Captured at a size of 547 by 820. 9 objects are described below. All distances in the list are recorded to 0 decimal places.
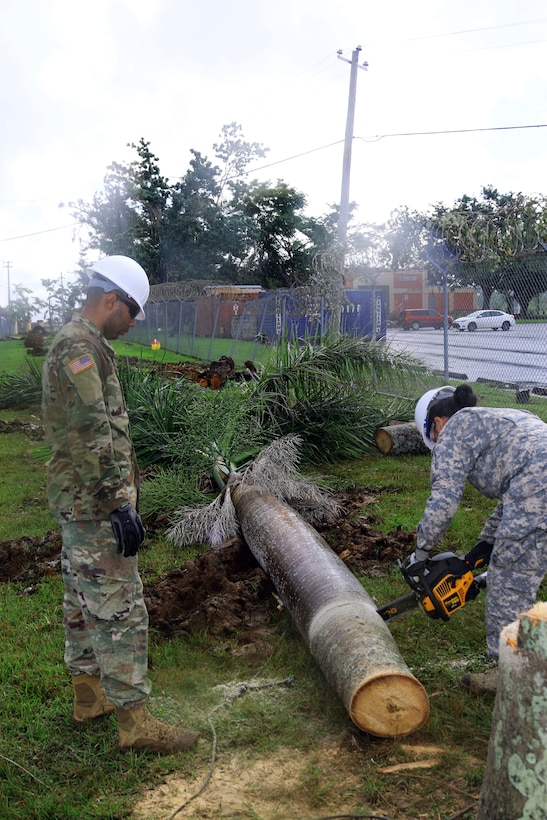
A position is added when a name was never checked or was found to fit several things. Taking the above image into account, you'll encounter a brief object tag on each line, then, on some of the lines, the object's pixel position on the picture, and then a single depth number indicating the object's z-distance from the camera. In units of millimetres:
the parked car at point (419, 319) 12125
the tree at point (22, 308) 72000
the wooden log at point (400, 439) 8391
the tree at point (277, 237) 38188
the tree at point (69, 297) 38656
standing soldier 2979
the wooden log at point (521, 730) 2002
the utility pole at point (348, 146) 20922
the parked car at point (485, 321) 10023
